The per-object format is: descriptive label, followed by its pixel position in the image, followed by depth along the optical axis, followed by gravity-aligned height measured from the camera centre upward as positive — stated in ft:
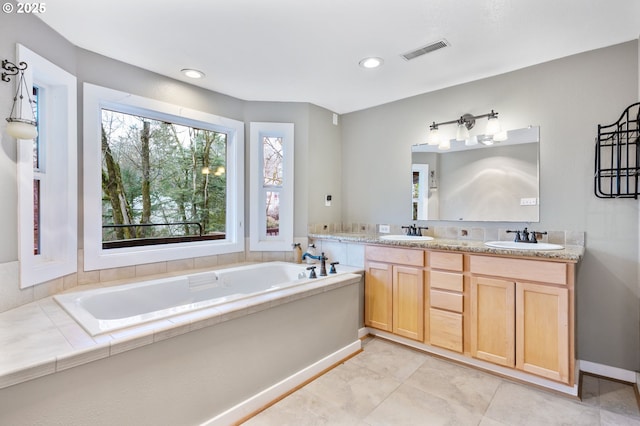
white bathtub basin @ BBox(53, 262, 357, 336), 5.46 -1.92
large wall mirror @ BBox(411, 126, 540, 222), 8.64 +0.94
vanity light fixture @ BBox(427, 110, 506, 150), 9.01 +2.39
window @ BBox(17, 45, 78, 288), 6.88 +0.86
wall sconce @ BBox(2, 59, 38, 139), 5.46 +1.90
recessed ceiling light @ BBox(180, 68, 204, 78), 8.67 +3.88
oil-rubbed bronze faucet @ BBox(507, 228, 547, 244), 8.34 -0.64
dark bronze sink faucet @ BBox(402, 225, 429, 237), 10.41 -0.60
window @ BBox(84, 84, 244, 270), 7.93 +0.94
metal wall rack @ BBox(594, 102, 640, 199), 7.13 +1.26
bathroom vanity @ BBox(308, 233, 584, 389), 6.77 -2.27
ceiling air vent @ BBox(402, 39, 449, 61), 7.28 +3.90
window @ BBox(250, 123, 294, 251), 11.05 +0.93
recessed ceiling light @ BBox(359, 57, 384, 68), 8.07 +3.89
